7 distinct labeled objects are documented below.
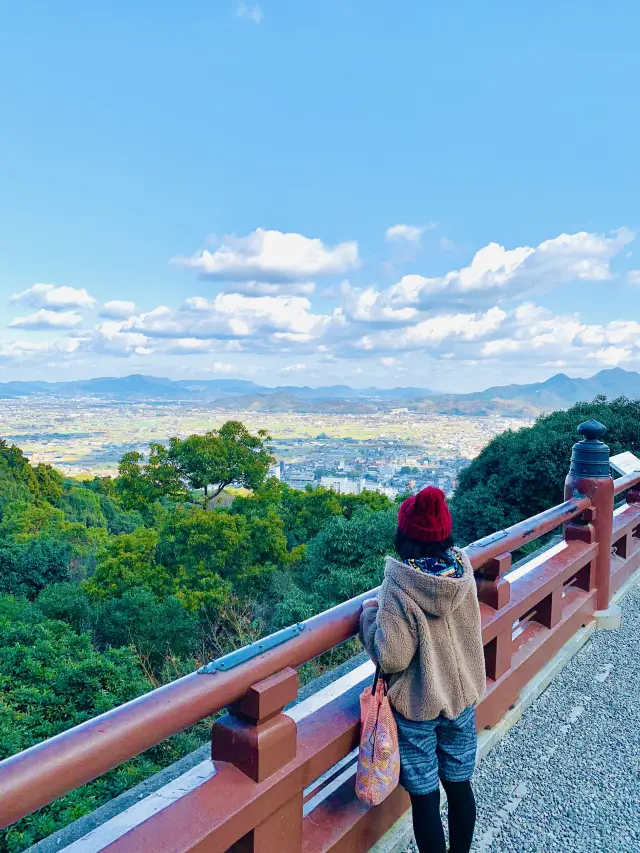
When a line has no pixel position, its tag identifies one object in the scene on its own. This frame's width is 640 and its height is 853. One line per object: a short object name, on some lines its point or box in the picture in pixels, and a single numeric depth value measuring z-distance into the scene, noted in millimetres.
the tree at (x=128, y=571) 16812
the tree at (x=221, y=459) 25141
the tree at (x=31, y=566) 20578
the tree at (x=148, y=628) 13969
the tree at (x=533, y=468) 13234
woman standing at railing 1707
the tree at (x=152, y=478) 25109
